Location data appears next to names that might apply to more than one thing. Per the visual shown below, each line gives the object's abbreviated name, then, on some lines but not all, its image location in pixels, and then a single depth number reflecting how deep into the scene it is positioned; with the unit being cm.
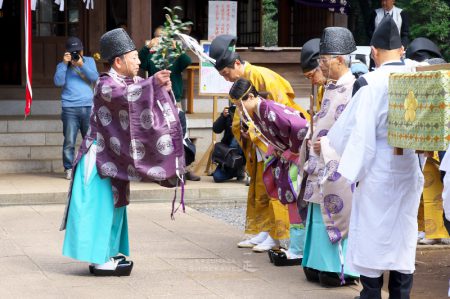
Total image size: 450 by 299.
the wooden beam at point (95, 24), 2281
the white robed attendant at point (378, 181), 804
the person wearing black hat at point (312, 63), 1021
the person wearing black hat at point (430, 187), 1199
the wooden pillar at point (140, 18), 1902
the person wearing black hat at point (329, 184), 935
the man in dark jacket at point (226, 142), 1644
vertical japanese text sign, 2097
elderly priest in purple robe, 985
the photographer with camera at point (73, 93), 1766
